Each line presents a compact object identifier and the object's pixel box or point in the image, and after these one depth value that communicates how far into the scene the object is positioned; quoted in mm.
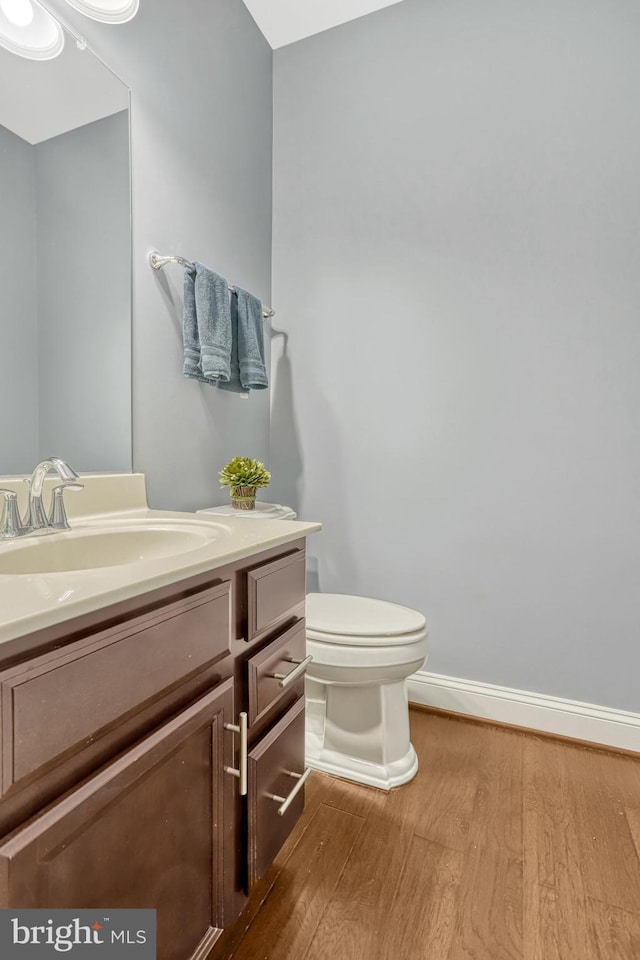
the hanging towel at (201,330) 1440
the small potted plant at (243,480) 1602
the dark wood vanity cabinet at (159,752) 494
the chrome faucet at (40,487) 926
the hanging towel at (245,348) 1616
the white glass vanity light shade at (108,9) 1104
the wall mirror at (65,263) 1031
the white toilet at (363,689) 1328
